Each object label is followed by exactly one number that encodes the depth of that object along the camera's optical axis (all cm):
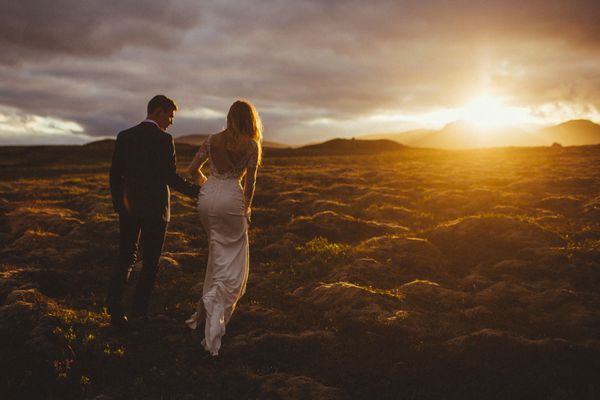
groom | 867
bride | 859
